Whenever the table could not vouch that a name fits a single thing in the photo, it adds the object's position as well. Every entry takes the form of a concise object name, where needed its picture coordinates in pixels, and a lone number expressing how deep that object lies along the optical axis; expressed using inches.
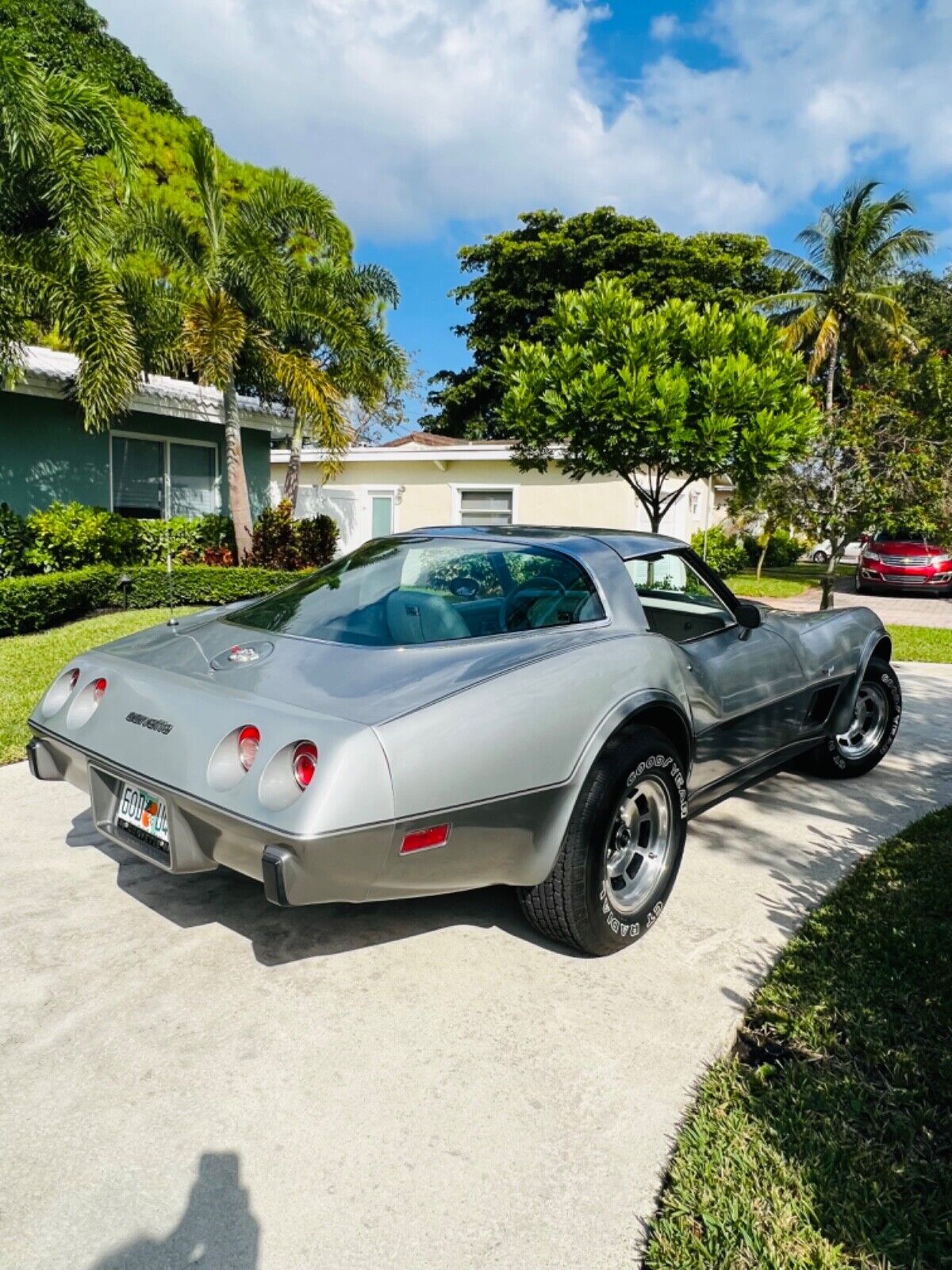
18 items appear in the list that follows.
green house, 440.8
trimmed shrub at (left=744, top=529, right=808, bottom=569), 1062.4
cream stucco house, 697.6
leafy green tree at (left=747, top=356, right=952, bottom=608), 383.6
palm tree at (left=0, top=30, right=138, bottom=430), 368.2
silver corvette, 88.9
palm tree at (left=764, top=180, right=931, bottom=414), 962.7
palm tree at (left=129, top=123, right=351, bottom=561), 491.8
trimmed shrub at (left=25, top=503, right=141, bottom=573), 415.5
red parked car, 741.9
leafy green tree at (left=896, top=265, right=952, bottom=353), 1067.3
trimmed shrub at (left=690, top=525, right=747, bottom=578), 853.2
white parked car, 1080.8
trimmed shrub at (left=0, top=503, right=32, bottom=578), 400.8
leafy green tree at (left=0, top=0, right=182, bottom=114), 848.3
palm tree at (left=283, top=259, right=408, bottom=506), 564.4
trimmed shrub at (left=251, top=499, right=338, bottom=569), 557.3
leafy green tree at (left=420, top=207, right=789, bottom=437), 1063.6
